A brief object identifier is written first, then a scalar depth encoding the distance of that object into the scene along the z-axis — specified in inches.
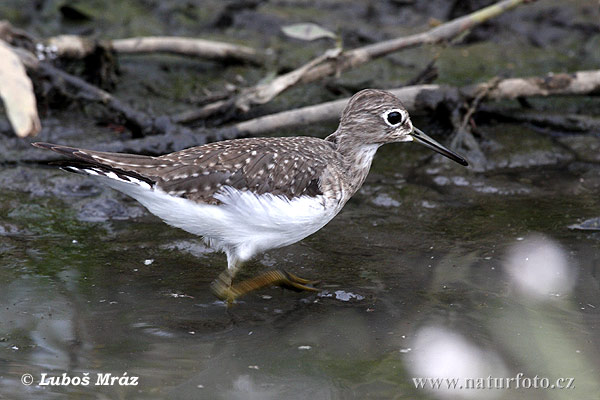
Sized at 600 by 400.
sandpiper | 391.2
